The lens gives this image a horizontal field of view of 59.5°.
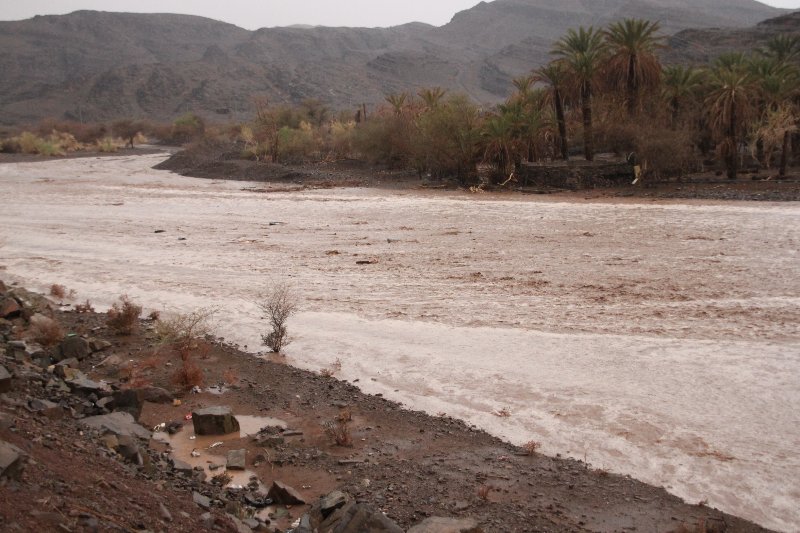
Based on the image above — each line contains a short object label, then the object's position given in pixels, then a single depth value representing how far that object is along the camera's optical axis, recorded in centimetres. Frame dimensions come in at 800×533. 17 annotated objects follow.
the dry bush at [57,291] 1495
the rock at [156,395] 945
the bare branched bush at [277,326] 1177
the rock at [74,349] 1057
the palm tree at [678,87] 3700
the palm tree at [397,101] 4565
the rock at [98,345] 1112
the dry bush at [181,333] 1127
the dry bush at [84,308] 1345
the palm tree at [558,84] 3569
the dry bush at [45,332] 1078
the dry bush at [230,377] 1026
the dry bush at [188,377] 995
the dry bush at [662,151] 3241
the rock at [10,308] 1190
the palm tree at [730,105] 3206
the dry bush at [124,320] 1200
